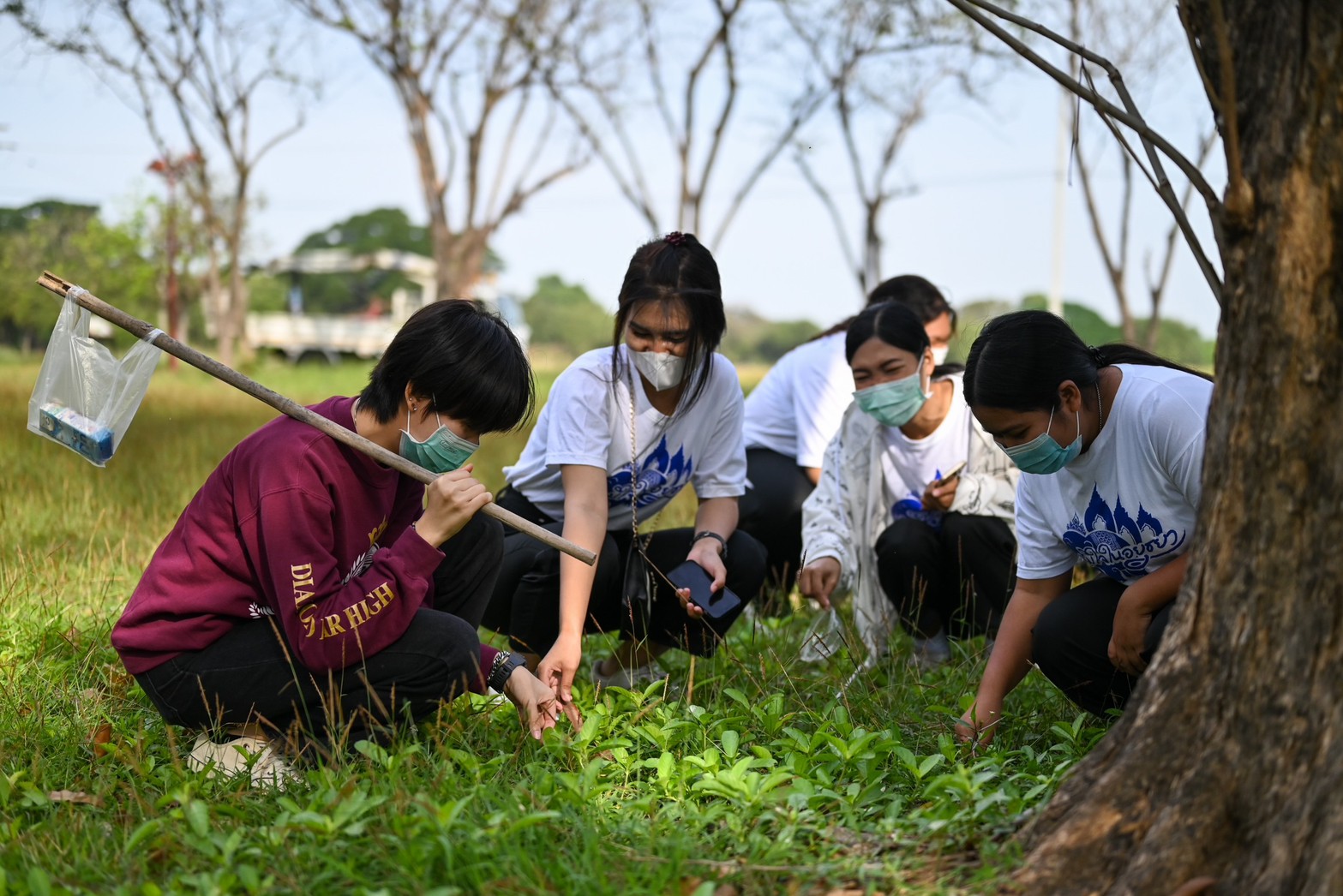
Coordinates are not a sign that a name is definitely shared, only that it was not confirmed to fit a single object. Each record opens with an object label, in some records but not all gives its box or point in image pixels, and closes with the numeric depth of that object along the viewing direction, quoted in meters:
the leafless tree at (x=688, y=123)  14.21
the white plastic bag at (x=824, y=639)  3.65
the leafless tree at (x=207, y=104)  15.57
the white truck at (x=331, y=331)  29.88
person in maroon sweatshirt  2.70
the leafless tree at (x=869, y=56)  15.01
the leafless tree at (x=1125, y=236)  14.51
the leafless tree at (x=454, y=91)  15.05
